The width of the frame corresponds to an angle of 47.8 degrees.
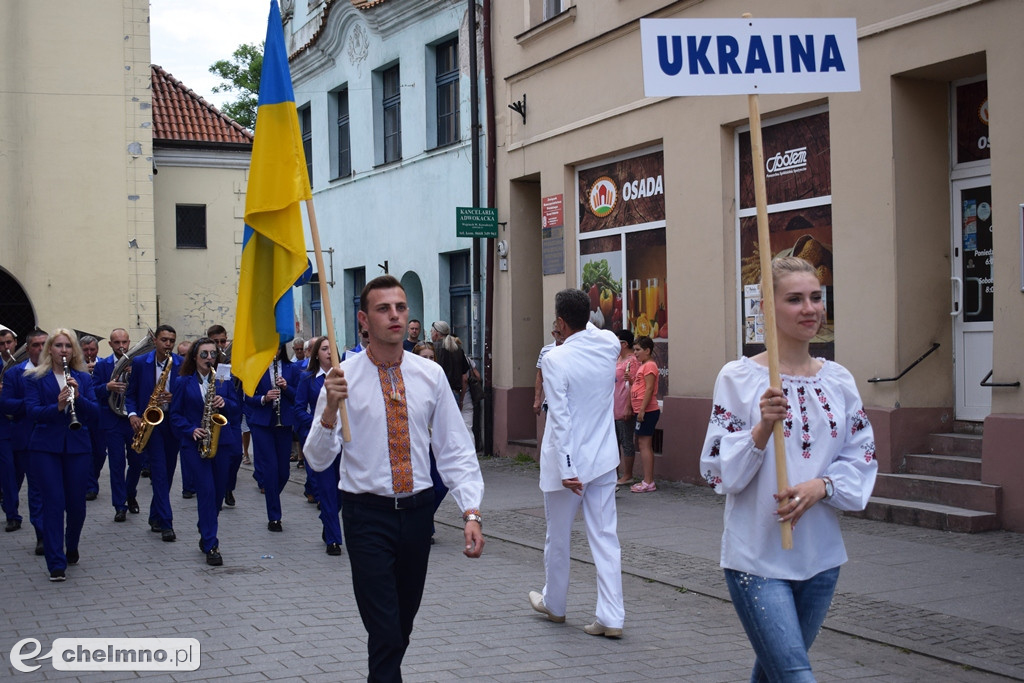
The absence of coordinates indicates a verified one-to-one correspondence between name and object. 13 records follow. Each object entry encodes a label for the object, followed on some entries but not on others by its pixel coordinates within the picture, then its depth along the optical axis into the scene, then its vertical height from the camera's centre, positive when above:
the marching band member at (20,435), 9.67 -1.07
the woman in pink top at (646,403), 13.38 -1.08
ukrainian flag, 5.33 +0.44
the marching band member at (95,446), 13.74 -1.47
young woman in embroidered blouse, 3.83 -0.58
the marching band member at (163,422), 11.23 -0.99
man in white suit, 7.25 -0.85
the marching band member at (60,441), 9.20 -0.94
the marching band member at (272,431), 11.38 -1.12
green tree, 51.88 +10.89
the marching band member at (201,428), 9.80 -0.93
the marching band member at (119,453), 12.60 -1.44
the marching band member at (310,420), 10.17 -1.02
